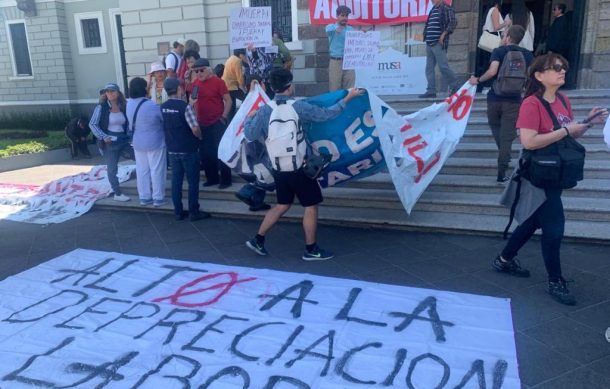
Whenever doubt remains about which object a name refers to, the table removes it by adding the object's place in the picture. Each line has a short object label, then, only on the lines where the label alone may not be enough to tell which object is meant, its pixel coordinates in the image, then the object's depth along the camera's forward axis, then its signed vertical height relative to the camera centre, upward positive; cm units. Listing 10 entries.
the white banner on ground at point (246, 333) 303 -183
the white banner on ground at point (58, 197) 707 -189
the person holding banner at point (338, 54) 797 +19
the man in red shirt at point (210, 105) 655 -47
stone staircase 538 -161
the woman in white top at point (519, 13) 1030 +96
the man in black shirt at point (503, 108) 563 -53
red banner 926 +101
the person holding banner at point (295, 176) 455 -100
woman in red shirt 360 -52
